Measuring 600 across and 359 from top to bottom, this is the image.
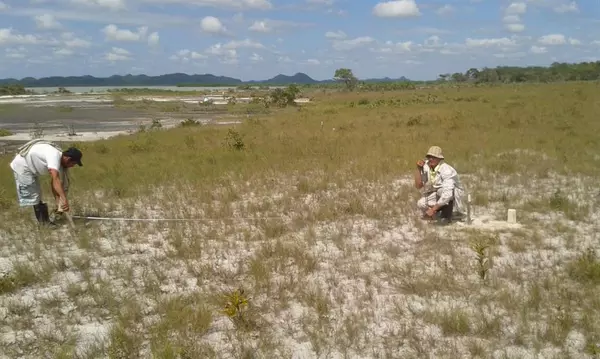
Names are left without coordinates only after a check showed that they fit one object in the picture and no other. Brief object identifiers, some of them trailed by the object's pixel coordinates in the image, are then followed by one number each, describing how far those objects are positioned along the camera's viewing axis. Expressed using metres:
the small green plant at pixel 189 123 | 24.58
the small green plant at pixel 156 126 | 24.03
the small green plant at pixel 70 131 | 23.04
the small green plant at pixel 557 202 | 7.51
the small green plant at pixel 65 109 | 43.01
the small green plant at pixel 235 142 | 14.06
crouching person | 6.82
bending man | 6.73
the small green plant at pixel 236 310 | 4.20
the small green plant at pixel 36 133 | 21.19
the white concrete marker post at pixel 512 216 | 6.88
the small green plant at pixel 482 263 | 4.93
